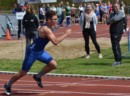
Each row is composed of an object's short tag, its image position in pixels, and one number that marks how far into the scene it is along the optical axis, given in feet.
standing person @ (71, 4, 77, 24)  138.39
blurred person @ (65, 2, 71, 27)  128.57
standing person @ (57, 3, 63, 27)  120.99
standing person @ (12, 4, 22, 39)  90.12
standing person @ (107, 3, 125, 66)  47.83
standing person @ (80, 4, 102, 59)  55.72
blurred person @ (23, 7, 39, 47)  64.90
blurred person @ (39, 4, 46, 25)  115.43
